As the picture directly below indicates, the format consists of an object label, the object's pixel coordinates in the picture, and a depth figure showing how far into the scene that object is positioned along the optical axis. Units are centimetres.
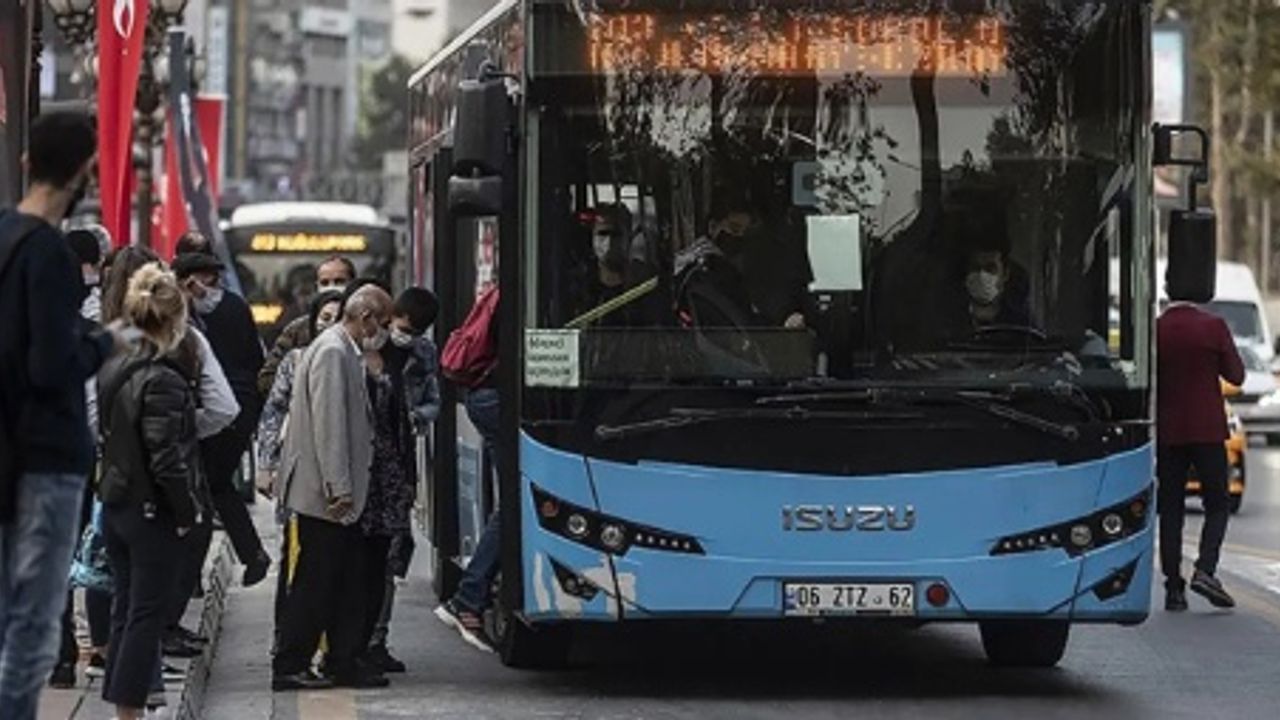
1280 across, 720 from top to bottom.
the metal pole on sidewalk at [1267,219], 7479
